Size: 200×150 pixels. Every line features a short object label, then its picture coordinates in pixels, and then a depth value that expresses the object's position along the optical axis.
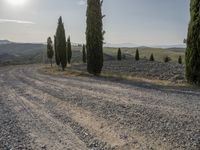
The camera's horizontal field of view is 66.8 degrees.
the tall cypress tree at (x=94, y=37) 15.10
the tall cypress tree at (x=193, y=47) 9.19
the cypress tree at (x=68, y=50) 37.22
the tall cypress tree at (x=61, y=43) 25.84
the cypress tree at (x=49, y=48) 37.28
